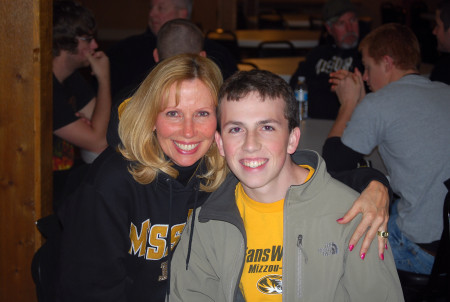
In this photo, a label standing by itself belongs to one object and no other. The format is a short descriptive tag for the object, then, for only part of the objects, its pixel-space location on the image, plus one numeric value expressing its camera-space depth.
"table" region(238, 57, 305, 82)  4.74
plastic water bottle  3.62
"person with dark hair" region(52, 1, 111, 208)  2.93
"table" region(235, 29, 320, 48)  7.08
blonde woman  1.78
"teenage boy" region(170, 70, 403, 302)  1.56
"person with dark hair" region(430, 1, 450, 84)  3.43
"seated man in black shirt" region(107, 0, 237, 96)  4.16
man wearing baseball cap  4.29
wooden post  2.42
